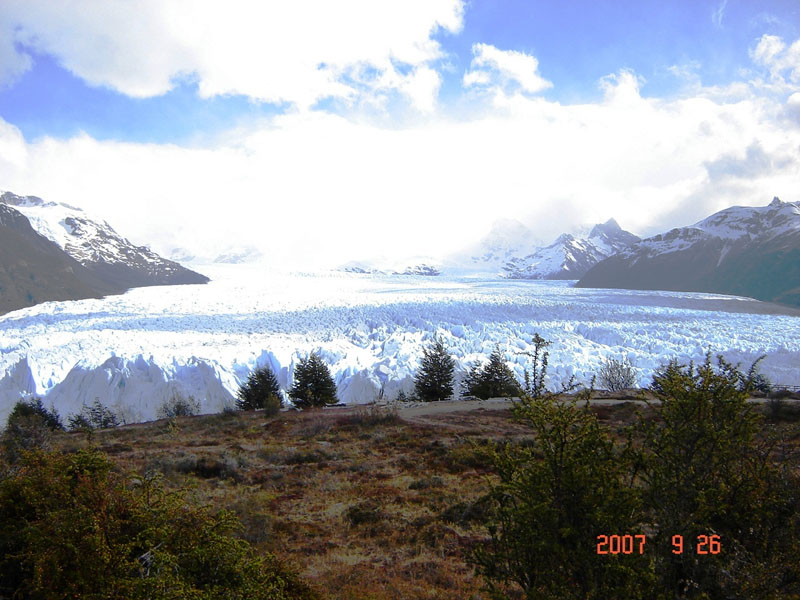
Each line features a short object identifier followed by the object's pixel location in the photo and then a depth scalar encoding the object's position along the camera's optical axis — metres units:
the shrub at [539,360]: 32.25
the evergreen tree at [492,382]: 30.25
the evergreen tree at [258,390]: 30.15
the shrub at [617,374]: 34.25
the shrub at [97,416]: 31.98
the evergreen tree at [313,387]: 29.23
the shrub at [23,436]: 10.87
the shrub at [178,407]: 32.88
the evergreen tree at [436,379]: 31.59
